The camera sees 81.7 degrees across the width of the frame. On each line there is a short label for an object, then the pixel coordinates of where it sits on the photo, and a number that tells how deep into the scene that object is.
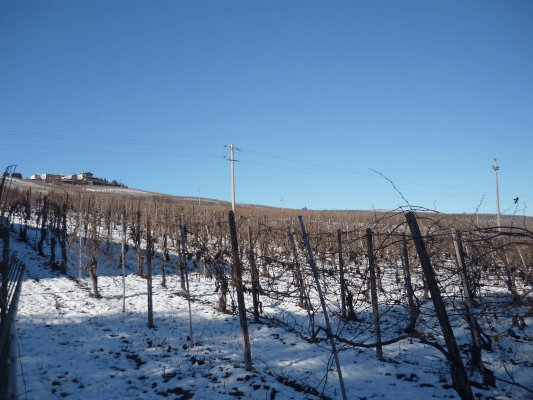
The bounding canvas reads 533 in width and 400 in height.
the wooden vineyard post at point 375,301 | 4.42
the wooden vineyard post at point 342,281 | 5.92
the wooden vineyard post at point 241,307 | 4.53
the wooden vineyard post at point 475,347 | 3.56
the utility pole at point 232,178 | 21.25
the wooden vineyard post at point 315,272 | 3.10
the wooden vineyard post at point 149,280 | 6.73
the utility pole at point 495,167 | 25.99
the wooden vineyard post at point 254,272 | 6.00
